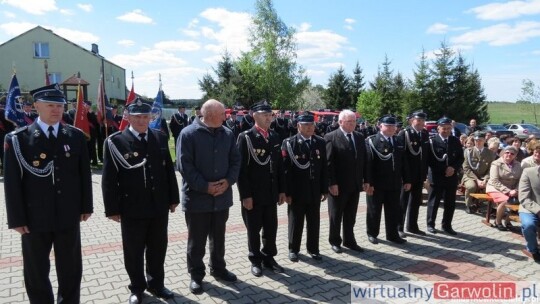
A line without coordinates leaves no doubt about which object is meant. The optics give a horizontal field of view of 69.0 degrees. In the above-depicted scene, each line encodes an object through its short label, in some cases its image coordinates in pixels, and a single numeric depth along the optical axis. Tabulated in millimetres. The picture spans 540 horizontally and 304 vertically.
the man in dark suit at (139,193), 3812
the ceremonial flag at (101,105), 12484
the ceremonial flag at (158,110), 11589
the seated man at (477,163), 8125
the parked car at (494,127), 29586
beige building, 33219
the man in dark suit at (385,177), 5848
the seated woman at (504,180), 6648
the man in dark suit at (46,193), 3266
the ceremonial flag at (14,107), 9742
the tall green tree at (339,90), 40594
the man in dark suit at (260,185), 4645
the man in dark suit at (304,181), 5039
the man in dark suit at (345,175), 5500
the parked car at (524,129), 30781
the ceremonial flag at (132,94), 11675
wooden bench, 6547
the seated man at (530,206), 5340
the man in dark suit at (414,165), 6363
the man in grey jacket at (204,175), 4129
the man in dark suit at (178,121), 15430
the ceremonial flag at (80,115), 10633
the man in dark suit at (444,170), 6504
